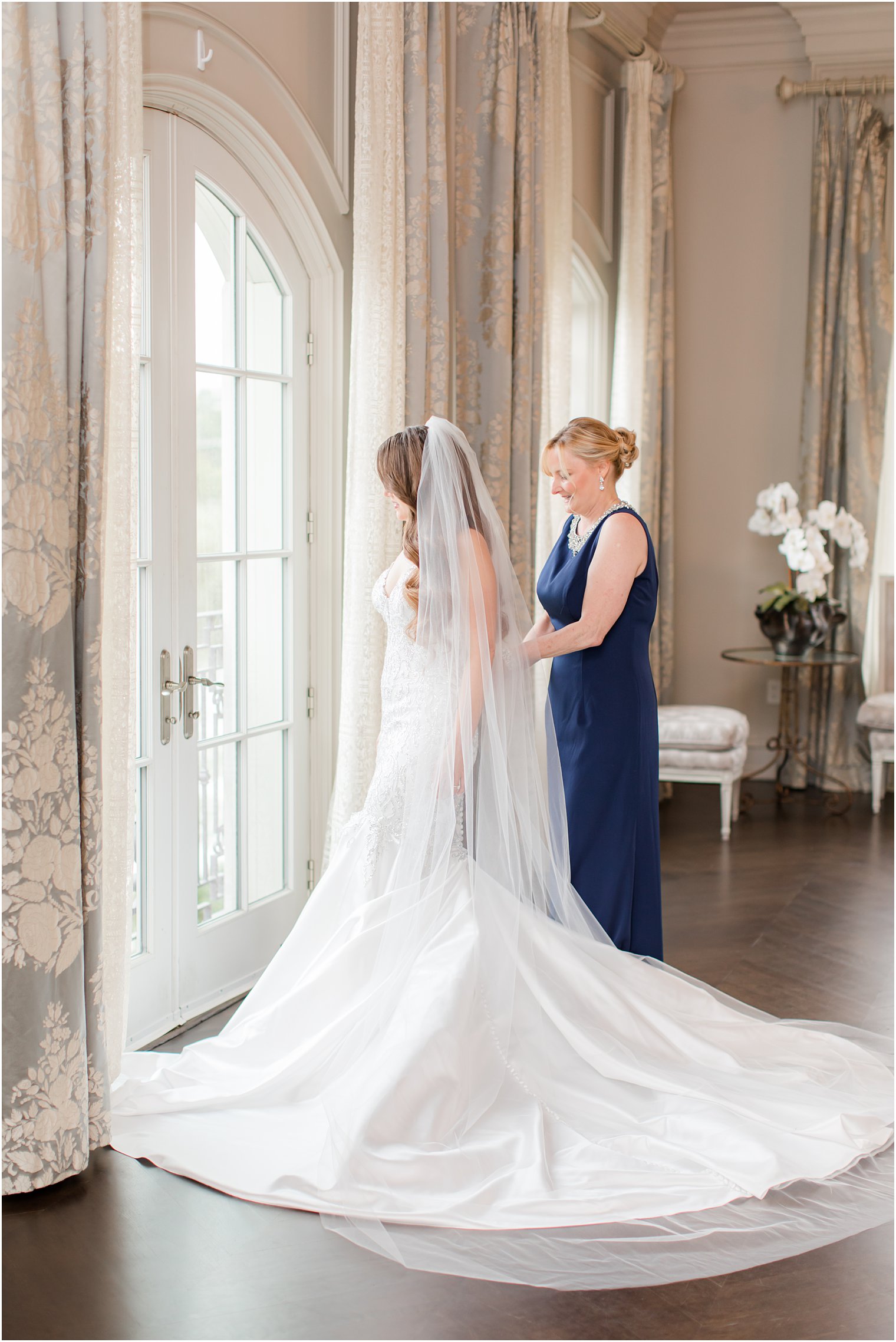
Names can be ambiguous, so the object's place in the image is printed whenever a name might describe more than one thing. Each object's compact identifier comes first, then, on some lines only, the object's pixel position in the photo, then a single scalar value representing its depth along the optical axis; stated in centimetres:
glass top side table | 615
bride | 232
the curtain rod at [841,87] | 625
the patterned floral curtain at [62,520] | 226
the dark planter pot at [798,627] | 618
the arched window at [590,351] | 634
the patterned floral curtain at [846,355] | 634
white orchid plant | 606
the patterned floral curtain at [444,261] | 363
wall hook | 311
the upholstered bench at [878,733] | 600
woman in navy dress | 321
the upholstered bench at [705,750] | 556
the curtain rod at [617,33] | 527
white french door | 319
